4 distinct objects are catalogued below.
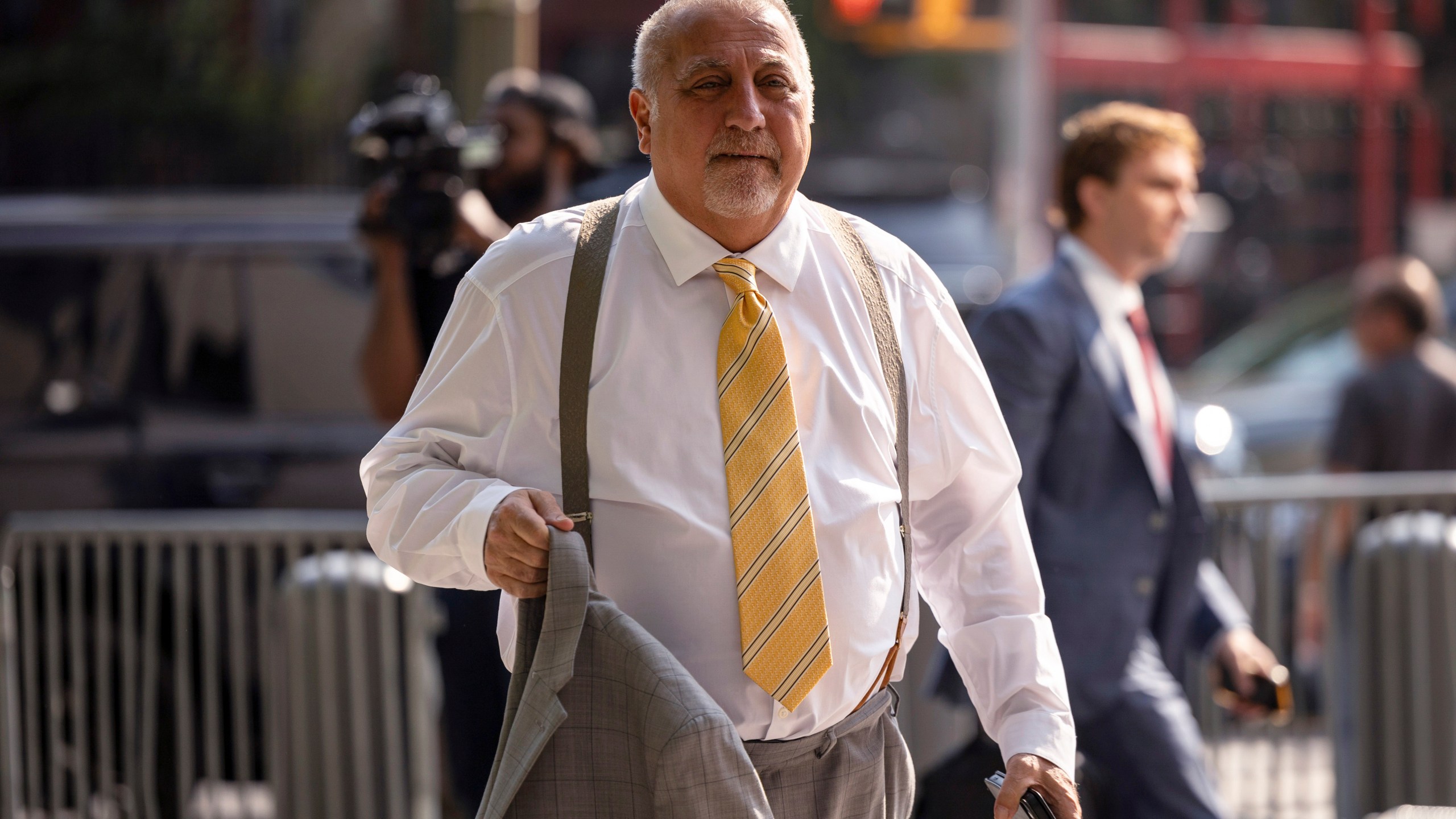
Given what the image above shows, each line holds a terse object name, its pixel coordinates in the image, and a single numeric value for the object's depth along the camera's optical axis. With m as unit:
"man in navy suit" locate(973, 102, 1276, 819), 7.30
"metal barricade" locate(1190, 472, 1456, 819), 9.80
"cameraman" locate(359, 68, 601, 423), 8.49
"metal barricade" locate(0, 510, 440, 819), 9.20
